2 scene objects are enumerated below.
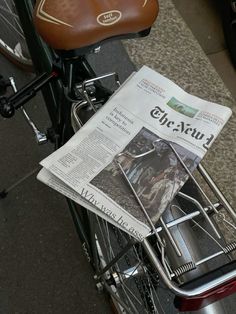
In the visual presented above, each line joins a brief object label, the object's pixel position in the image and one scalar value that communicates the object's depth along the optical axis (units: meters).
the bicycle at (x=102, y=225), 0.74
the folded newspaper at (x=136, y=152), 0.73
